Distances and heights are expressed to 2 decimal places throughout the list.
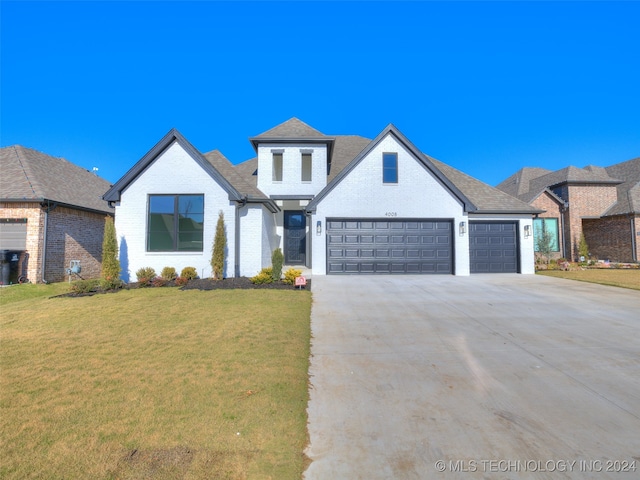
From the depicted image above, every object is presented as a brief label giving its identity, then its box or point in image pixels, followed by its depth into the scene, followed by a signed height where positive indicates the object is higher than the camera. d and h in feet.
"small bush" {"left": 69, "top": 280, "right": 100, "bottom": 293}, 32.81 -3.32
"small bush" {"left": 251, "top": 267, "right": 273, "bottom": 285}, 36.09 -2.69
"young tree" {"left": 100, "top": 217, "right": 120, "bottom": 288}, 36.09 -0.11
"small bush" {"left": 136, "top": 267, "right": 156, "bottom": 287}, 37.50 -2.46
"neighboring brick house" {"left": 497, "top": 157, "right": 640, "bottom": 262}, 69.97 +10.92
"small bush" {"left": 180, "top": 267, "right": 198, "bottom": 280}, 39.42 -2.25
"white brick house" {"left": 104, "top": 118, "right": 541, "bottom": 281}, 41.55 +5.55
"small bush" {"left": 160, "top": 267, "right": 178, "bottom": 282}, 39.73 -2.25
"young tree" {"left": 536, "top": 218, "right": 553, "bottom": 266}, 61.26 +2.18
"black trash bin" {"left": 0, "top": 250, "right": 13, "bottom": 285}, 38.42 -1.20
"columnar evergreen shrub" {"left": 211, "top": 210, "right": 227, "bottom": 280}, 39.09 +0.06
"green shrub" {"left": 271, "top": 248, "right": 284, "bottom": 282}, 36.88 -1.30
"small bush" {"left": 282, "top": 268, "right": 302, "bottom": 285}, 35.55 -2.50
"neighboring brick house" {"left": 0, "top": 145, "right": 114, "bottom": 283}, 40.50 +5.27
